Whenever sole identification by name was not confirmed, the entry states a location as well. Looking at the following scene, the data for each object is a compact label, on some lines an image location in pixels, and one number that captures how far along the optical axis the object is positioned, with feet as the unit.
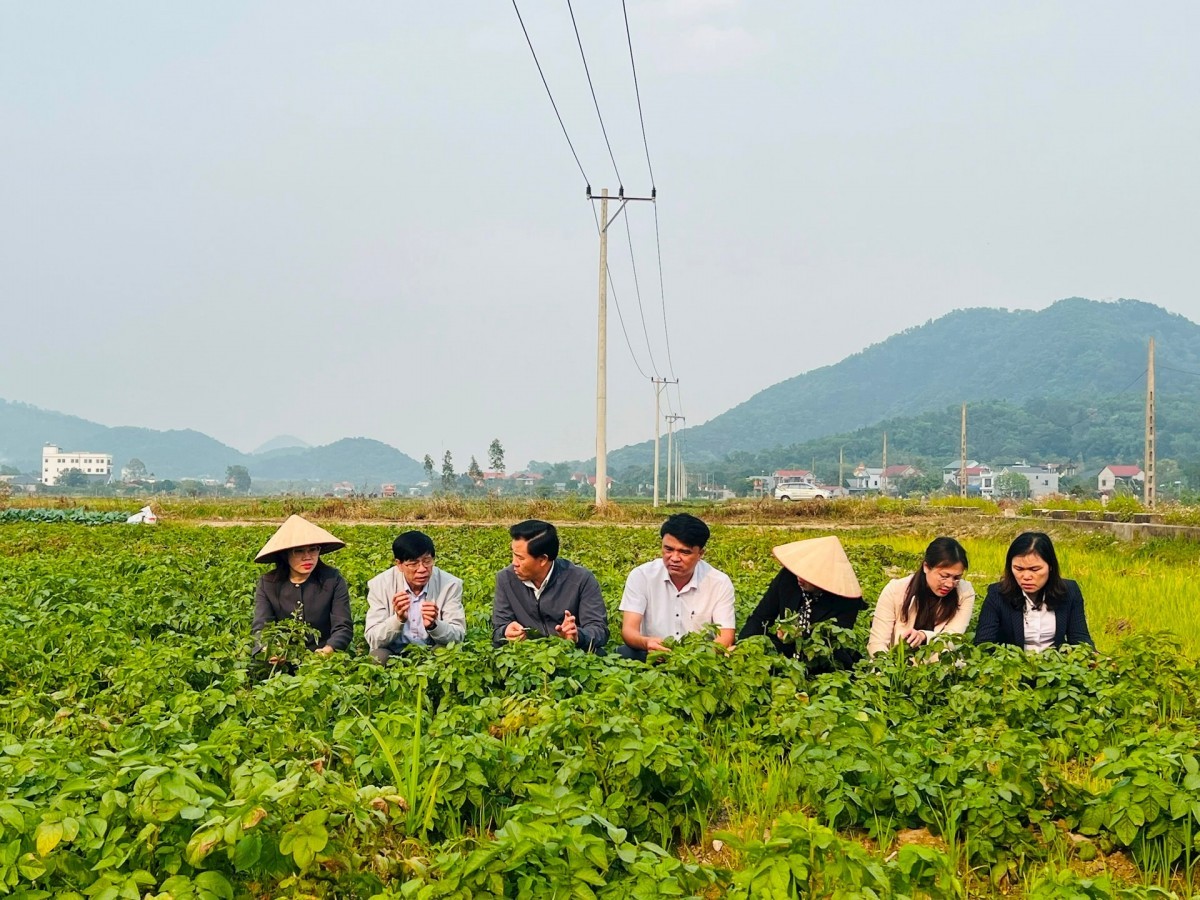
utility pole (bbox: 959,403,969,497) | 188.34
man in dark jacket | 24.94
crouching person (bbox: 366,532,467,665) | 24.95
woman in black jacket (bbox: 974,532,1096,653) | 24.29
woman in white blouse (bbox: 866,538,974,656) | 23.70
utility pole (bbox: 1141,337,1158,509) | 108.17
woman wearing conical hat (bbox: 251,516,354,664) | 25.64
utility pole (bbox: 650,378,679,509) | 245.65
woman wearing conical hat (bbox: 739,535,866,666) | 23.62
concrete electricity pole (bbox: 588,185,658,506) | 112.47
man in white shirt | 24.52
